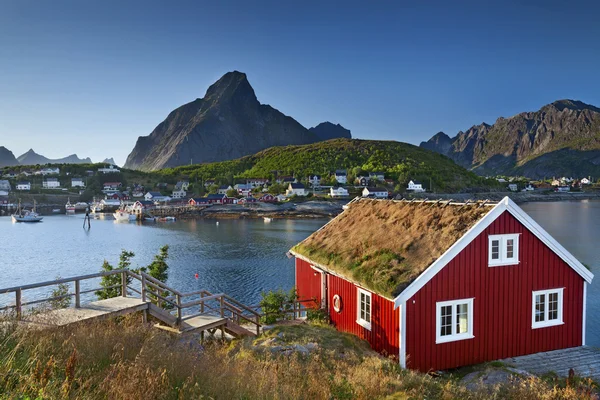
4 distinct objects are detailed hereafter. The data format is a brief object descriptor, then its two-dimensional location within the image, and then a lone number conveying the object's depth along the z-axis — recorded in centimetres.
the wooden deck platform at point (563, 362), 1247
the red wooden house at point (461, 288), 1270
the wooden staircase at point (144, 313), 891
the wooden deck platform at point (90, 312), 846
